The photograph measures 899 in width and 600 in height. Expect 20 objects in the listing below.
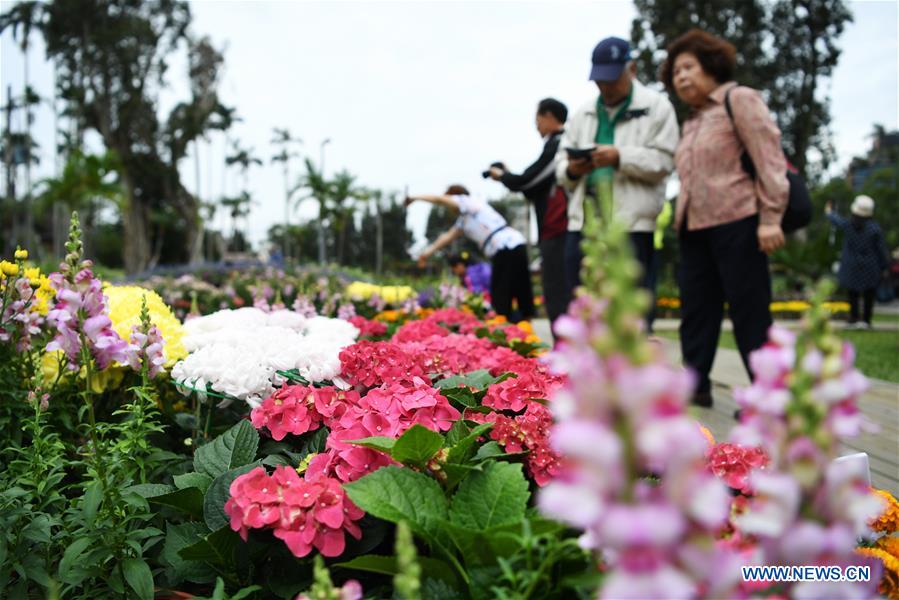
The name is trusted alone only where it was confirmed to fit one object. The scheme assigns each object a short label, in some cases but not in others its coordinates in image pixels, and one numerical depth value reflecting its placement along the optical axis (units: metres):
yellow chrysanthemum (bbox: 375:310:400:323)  4.57
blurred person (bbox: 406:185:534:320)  5.61
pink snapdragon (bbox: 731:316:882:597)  0.44
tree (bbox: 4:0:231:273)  31.55
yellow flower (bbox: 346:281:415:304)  5.36
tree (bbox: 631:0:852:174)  24.56
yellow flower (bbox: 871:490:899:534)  1.29
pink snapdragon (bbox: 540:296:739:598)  0.40
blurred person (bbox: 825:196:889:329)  10.16
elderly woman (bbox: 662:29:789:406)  3.39
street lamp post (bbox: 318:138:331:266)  27.70
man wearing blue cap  3.72
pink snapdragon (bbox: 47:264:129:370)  1.26
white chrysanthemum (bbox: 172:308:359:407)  1.78
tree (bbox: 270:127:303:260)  42.31
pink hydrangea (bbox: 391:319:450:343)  2.70
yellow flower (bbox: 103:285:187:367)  2.14
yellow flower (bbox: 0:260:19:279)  1.62
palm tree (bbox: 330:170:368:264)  40.38
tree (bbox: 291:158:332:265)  39.50
